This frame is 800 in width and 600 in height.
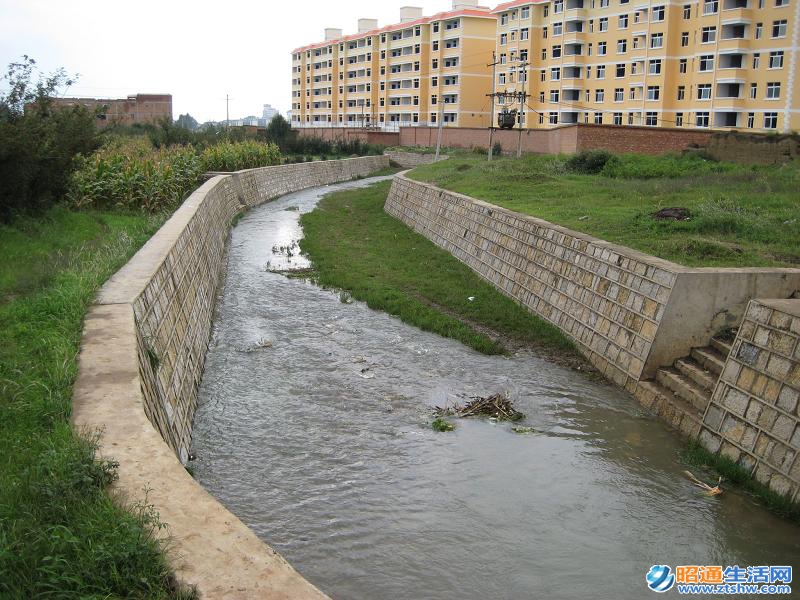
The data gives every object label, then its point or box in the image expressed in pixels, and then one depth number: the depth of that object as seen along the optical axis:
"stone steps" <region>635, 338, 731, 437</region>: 8.11
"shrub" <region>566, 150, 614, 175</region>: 23.52
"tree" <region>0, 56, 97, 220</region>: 12.29
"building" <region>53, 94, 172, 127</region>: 81.88
